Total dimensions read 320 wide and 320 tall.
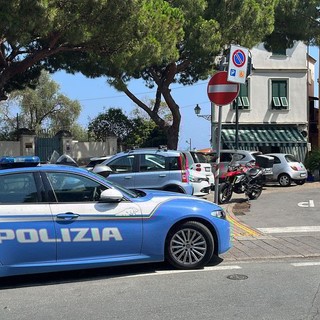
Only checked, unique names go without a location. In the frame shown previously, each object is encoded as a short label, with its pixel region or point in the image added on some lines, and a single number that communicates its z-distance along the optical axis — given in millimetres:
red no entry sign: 8609
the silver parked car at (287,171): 20672
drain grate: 6108
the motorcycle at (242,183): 14234
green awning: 30141
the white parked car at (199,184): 13141
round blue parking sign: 8555
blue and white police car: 5789
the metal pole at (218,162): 8727
